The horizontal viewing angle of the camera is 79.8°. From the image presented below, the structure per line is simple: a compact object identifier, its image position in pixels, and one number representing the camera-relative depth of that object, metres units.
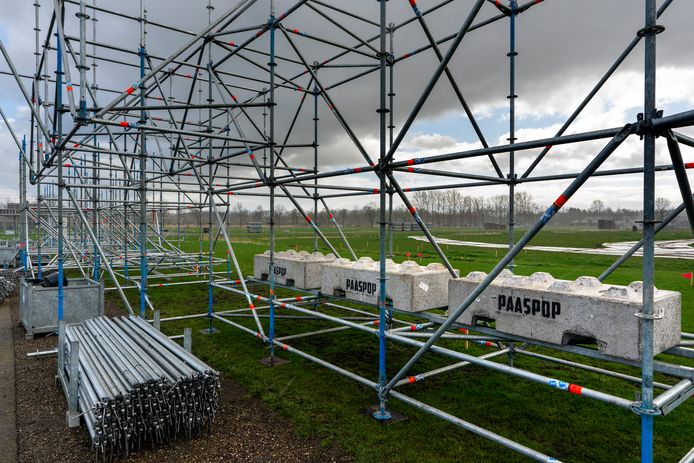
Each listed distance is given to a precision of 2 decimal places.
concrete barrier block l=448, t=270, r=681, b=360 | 3.25
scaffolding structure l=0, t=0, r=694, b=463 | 2.80
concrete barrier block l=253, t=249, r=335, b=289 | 7.18
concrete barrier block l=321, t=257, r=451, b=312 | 5.16
